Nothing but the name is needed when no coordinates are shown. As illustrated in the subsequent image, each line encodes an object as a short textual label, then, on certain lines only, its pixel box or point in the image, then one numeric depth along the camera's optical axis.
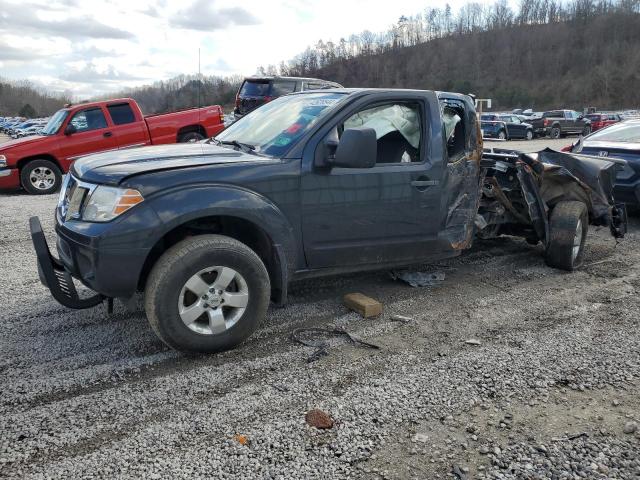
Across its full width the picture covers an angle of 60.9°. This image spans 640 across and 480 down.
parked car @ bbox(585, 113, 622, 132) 32.07
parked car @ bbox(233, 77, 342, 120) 14.77
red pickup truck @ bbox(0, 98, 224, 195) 10.98
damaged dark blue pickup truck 3.41
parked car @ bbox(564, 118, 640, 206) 7.58
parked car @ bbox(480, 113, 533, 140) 30.44
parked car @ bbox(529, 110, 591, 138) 32.18
